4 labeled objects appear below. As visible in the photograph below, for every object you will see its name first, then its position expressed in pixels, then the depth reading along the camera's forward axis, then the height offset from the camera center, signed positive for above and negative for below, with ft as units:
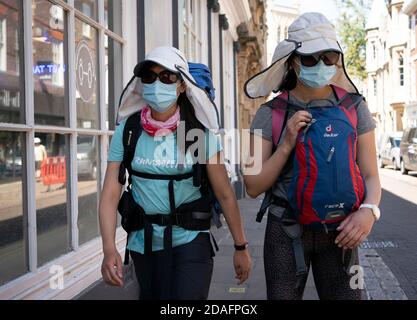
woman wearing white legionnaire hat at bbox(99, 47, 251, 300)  8.36 -0.60
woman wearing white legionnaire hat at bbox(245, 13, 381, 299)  7.54 -0.31
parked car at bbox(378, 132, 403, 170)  83.88 -0.71
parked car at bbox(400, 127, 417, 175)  67.36 -0.62
